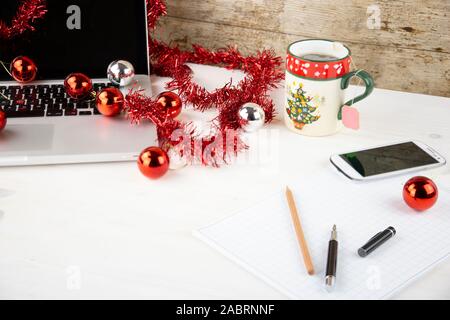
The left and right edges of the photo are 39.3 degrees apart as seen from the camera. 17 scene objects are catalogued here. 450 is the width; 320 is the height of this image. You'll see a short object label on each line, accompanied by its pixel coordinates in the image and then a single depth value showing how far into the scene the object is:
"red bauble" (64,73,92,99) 1.04
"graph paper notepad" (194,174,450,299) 0.70
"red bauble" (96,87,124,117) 1.00
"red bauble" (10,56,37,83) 1.07
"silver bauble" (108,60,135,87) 1.07
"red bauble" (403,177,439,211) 0.80
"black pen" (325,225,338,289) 0.68
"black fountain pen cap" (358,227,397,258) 0.73
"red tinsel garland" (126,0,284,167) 0.94
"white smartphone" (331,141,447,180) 0.89
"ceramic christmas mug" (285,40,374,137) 0.94
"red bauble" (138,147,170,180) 0.86
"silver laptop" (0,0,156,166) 0.98
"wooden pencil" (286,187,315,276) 0.71
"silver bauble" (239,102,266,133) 0.99
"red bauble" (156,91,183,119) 1.01
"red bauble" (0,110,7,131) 0.94
